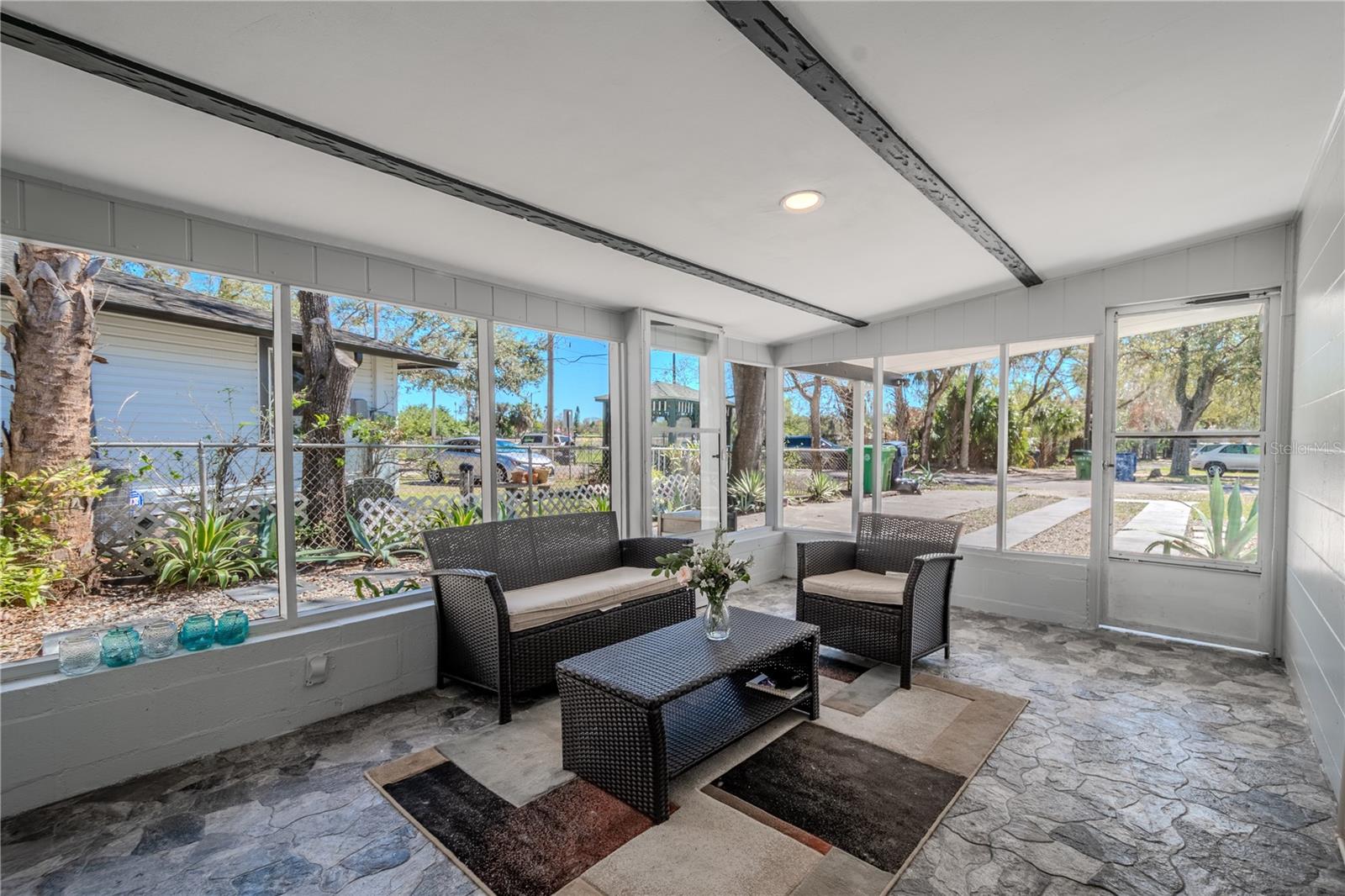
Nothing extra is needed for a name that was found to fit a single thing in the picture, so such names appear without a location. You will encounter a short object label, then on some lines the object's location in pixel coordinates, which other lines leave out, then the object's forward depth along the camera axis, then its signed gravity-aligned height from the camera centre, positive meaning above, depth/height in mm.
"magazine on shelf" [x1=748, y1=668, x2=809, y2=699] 2857 -1270
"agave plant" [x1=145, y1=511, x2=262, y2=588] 3973 -854
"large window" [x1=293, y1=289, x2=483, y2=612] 5043 -514
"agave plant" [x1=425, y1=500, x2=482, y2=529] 5219 -770
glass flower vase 2711 -879
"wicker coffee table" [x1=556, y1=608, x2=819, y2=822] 2105 -1096
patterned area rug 1806 -1384
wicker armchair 3314 -958
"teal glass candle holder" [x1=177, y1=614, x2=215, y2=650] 2553 -896
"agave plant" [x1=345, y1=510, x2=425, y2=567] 5129 -998
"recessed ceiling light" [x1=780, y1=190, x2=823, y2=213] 2730 +1109
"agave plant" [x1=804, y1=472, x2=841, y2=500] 6055 -588
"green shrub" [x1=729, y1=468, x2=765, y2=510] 6613 -656
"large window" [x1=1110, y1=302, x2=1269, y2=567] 3832 -9
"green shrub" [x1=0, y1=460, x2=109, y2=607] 3170 -531
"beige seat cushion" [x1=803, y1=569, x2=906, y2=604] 3391 -950
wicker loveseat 2914 -929
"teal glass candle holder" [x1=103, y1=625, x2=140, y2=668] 2375 -896
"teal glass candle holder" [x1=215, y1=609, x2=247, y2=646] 2633 -903
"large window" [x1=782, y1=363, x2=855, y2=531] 5918 -170
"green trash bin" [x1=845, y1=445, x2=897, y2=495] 5520 -286
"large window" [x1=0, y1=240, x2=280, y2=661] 3354 -244
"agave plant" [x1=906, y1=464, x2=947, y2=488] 5297 -408
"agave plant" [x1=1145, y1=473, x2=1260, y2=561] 3836 -667
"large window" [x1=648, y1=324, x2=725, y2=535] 4766 +20
